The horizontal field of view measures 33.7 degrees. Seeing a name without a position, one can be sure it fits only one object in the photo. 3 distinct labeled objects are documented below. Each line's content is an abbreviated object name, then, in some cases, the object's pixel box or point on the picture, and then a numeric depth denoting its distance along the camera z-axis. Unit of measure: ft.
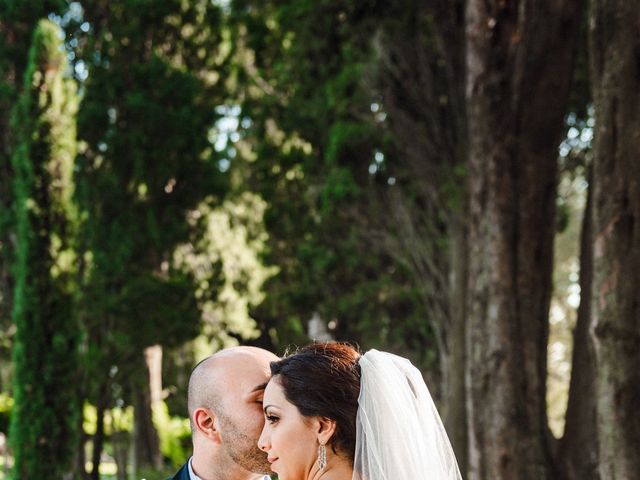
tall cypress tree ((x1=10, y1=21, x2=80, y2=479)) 45.14
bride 9.97
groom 10.75
